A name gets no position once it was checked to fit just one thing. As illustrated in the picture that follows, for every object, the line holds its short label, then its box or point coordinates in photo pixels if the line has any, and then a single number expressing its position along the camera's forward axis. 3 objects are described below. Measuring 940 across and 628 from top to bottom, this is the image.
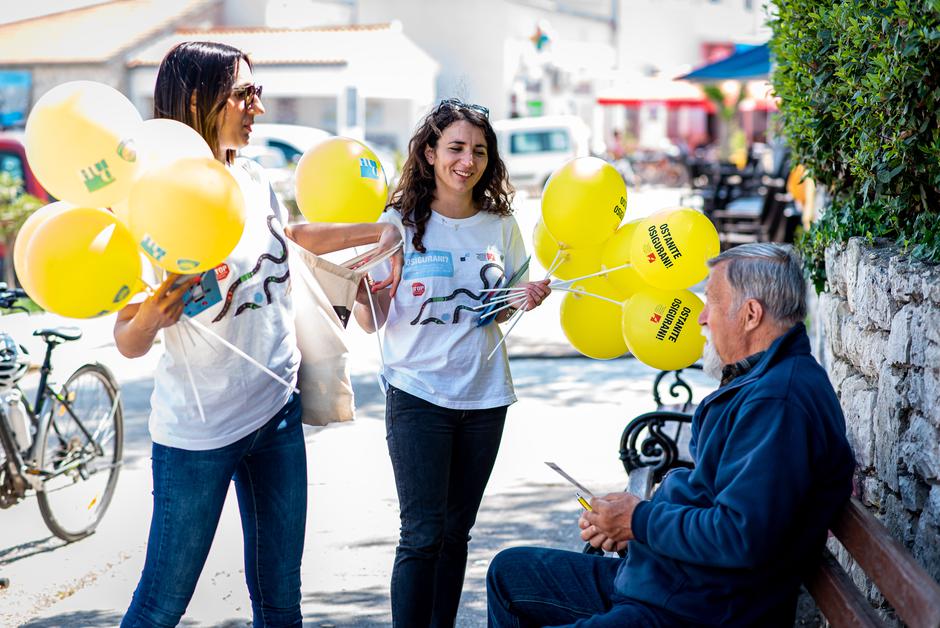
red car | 13.34
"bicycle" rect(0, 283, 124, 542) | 4.77
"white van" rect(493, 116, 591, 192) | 27.94
